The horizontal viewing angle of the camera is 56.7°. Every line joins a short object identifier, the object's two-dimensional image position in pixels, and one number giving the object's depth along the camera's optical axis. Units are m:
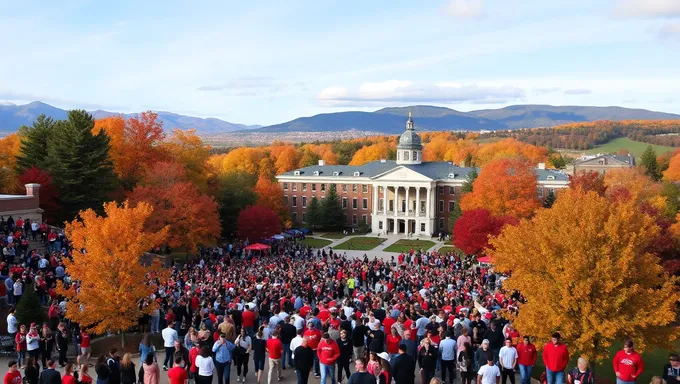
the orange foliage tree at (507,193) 56.94
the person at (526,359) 16.39
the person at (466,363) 16.19
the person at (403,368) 14.41
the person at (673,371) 13.83
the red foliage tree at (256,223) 55.53
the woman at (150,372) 14.29
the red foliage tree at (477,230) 49.38
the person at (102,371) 14.77
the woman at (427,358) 16.02
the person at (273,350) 16.45
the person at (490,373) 14.34
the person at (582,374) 13.42
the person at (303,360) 15.62
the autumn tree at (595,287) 18.03
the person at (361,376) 12.02
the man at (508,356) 15.90
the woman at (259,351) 17.00
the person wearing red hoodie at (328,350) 15.23
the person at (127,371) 14.73
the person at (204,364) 14.71
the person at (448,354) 16.61
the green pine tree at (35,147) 50.22
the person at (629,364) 14.49
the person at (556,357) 15.40
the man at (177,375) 13.70
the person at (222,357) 15.98
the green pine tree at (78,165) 47.12
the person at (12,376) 13.30
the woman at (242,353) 16.88
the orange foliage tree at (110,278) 21.62
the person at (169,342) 17.78
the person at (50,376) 13.41
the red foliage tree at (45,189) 44.94
